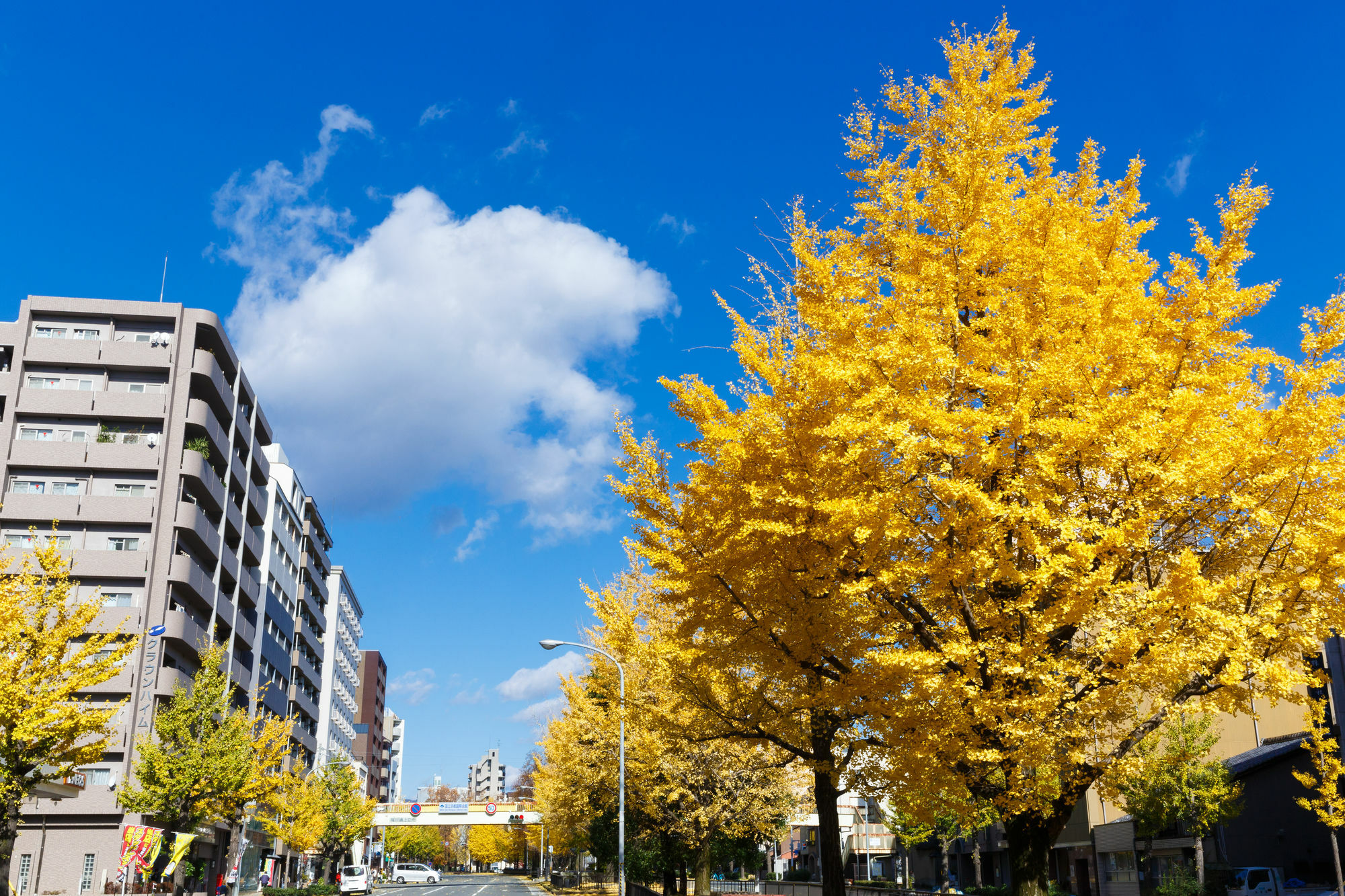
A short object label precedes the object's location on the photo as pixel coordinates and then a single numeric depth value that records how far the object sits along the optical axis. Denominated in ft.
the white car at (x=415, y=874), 324.80
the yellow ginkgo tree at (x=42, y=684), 75.97
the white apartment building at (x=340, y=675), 330.54
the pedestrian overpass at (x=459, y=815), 335.88
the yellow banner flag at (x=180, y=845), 121.08
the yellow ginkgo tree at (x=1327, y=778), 85.35
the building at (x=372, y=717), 470.80
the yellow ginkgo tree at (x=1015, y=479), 31.42
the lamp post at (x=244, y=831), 190.74
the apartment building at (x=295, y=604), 242.78
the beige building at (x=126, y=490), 155.84
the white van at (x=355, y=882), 188.03
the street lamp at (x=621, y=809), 92.79
